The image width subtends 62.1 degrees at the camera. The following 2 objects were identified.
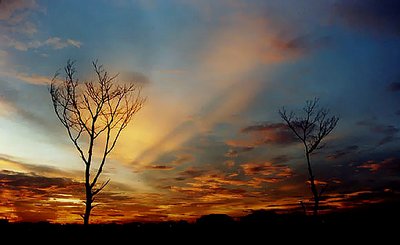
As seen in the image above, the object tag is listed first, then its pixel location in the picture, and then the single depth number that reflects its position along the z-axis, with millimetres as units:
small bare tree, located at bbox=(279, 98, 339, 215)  31359
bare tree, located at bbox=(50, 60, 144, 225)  20456
